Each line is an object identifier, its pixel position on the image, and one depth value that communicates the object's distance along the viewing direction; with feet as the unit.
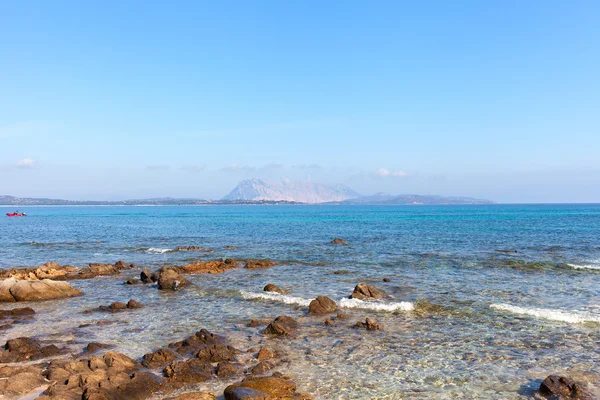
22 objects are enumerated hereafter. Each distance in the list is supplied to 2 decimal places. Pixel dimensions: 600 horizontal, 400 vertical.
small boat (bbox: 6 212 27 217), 606.34
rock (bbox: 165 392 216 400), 40.06
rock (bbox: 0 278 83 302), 87.86
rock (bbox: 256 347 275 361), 52.25
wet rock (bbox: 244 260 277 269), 130.72
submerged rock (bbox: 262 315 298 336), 62.39
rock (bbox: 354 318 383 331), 64.90
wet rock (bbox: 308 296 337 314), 75.13
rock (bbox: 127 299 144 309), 80.48
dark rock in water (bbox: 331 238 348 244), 200.75
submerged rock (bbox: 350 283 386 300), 84.44
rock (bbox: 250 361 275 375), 48.01
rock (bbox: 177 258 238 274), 123.03
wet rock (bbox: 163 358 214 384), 46.14
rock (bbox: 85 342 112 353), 55.42
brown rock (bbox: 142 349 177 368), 50.14
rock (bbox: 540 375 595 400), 41.63
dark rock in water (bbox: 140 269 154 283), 107.81
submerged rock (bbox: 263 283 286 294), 91.80
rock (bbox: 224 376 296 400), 39.78
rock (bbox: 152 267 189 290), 99.40
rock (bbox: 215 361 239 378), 47.37
